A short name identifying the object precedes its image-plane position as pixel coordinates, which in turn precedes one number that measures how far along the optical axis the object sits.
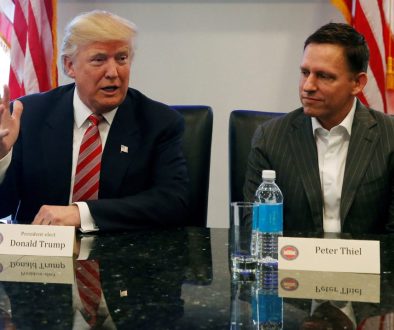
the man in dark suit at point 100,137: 2.91
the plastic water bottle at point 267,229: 2.40
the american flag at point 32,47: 3.61
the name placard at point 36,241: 2.45
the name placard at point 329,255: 2.36
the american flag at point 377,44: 3.56
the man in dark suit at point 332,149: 2.89
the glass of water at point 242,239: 2.34
